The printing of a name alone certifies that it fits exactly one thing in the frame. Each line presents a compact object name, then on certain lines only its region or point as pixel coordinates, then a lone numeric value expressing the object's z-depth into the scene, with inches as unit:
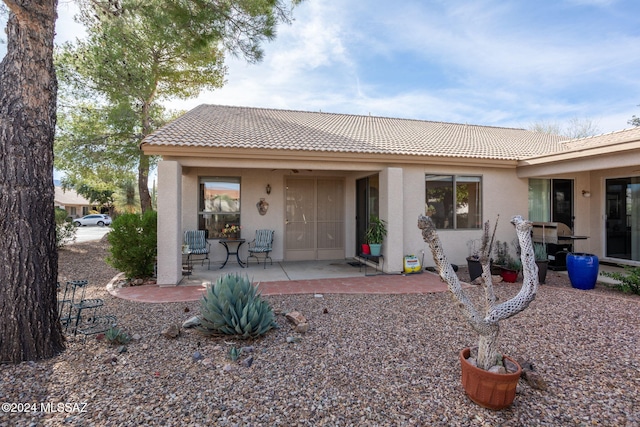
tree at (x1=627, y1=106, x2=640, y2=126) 807.7
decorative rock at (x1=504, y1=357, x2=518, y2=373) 107.8
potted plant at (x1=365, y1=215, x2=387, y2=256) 319.3
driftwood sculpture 102.1
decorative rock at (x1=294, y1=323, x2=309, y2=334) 165.0
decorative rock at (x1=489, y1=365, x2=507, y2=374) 105.3
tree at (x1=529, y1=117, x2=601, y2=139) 977.5
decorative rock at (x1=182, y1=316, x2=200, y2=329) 168.6
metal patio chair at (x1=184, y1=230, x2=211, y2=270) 336.5
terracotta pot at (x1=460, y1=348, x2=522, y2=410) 99.9
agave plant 154.5
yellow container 319.6
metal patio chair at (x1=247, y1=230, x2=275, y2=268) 362.9
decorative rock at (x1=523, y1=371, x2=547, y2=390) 115.0
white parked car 1326.0
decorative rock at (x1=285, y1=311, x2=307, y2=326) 171.9
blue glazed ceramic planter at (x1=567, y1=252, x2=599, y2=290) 259.6
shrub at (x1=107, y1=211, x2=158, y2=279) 278.1
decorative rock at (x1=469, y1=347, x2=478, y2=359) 117.3
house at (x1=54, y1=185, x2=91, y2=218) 1656.0
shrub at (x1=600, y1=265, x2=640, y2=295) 241.0
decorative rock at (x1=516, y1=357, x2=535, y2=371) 126.4
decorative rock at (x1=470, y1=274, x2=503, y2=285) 284.3
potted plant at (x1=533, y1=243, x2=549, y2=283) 278.1
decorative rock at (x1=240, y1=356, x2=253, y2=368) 131.3
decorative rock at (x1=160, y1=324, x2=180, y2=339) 158.4
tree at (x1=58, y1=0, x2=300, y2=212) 231.3
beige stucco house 278.5
